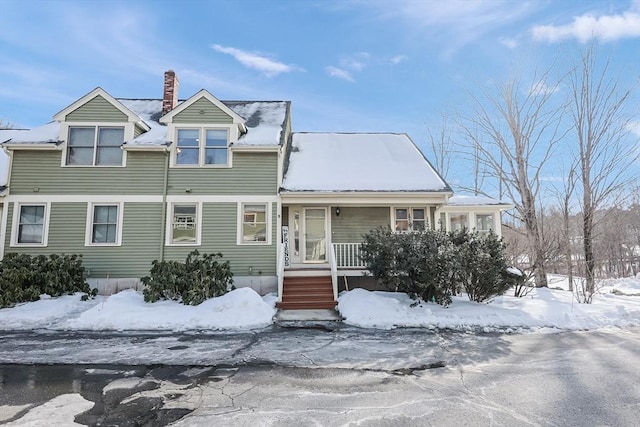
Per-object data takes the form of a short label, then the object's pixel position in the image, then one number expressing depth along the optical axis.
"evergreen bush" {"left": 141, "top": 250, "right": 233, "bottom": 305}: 10.14
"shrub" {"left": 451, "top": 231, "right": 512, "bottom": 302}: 9.65
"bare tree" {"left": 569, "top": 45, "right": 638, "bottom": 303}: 15.68
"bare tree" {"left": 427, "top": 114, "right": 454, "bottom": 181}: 28.78
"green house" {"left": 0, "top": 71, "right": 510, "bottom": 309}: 12.01
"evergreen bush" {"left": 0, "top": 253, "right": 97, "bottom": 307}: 9.70
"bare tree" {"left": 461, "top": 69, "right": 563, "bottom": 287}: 17.16
